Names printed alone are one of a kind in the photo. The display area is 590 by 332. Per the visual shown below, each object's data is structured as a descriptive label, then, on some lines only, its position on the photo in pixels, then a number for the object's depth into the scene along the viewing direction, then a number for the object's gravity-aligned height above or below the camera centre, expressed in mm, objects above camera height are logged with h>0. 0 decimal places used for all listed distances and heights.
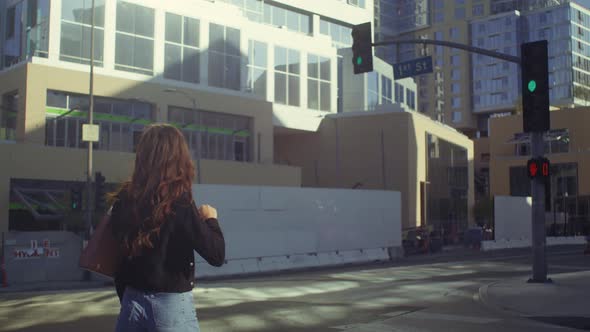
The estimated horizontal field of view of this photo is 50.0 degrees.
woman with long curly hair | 3002 -152
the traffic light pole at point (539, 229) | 14938 -411
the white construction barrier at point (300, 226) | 23281 -600
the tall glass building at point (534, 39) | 102750 +26631
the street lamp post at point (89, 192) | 24922 +778
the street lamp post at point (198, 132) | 40156 +5526
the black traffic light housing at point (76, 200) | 26078 +454
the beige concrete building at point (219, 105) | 36625 +7515
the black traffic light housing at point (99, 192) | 25641 +780
